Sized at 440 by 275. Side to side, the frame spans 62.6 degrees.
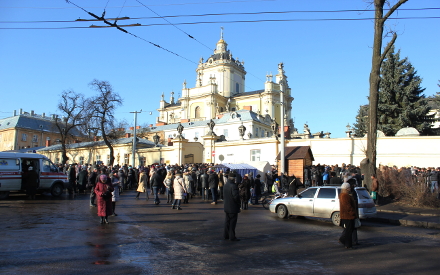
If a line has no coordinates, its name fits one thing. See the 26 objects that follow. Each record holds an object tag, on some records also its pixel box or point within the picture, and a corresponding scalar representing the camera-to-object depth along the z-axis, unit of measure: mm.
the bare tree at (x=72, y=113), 46178
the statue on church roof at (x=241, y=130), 37766
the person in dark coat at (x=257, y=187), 19273
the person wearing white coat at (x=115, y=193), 13457
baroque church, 80562
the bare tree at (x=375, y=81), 17938
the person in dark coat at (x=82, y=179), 22312
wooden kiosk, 24625
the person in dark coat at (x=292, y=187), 16673
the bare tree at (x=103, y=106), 43250
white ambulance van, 18219
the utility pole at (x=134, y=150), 39375
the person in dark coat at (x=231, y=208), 9578
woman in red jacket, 11664
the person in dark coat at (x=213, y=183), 19078
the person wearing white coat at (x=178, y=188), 15430
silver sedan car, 12867
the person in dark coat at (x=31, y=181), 18266
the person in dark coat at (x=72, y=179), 21286
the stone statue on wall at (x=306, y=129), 47094
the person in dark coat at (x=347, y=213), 8953
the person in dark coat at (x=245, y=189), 16422
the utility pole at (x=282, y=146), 23202
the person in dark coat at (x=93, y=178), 19984
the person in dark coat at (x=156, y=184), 17734
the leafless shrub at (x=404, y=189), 16609
